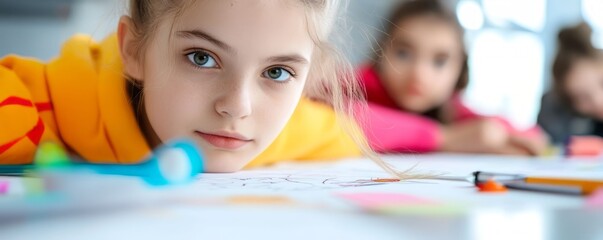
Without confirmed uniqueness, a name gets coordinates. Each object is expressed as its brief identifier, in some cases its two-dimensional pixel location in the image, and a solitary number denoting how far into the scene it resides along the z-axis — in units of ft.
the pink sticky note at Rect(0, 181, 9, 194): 1.22
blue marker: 1.29
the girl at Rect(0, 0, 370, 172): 1.70
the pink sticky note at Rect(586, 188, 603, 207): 1.22
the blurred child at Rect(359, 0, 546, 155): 3.85
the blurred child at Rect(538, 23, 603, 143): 5.32
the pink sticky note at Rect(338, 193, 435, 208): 1.17
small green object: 1.15
